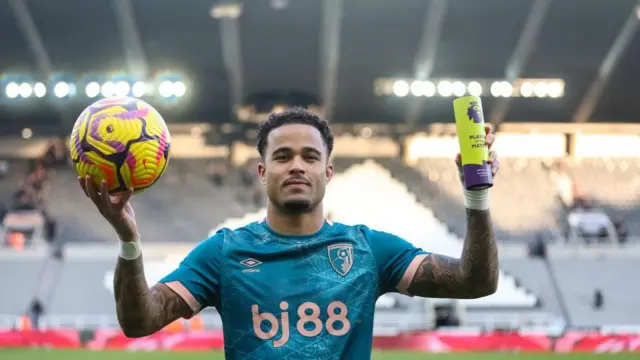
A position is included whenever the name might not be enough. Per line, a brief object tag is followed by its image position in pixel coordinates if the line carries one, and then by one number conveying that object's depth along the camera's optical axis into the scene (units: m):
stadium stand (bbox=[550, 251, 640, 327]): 24.58
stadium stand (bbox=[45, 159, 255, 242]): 28.52
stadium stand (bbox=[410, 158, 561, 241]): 29.19
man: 3.44
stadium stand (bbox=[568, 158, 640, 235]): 30.05
